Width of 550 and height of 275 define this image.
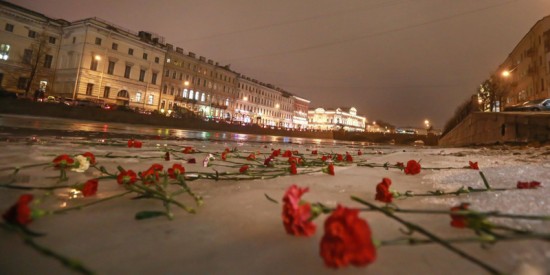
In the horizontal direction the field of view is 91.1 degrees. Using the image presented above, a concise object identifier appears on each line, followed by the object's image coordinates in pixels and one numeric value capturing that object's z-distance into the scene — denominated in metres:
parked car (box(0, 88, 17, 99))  21.97
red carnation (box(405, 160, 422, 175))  2.12
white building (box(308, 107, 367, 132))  121.39
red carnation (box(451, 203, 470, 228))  0.87
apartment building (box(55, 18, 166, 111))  38.66
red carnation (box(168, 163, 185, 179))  1.61
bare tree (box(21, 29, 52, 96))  37.28
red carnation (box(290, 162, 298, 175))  2.17
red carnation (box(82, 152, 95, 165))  1.88
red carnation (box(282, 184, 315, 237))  0.78
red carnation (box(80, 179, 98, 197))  1.32
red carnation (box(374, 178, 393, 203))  1.26
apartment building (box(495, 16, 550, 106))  30.75
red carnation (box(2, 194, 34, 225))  0.75
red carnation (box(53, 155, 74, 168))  1.65
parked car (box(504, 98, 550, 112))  17.02
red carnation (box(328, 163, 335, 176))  2.10
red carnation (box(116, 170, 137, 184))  1.40
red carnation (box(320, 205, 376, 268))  0.59
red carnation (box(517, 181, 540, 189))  1.50
